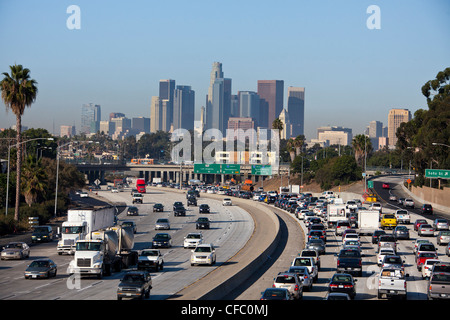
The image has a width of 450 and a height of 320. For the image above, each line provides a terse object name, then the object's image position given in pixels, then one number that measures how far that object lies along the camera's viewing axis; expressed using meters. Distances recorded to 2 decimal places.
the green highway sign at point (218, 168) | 183.25
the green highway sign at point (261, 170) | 179.68
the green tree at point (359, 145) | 173.12
